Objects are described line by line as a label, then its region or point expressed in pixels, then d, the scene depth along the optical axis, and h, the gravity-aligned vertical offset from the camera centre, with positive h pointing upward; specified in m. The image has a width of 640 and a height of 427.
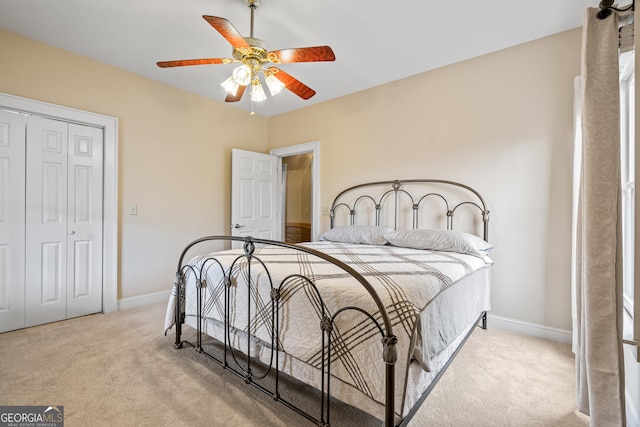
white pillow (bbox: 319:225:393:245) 2.91 -0.25
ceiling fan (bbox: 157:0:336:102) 1.78 +1.00
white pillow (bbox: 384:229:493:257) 2.34 -0.25
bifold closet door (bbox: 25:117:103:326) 2.60 -0.14
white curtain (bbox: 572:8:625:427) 1.08 -0.05
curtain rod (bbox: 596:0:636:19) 1.05 +0.77
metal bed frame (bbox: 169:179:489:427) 1.08 -0.47
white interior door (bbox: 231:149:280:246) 3.93 +0.21
